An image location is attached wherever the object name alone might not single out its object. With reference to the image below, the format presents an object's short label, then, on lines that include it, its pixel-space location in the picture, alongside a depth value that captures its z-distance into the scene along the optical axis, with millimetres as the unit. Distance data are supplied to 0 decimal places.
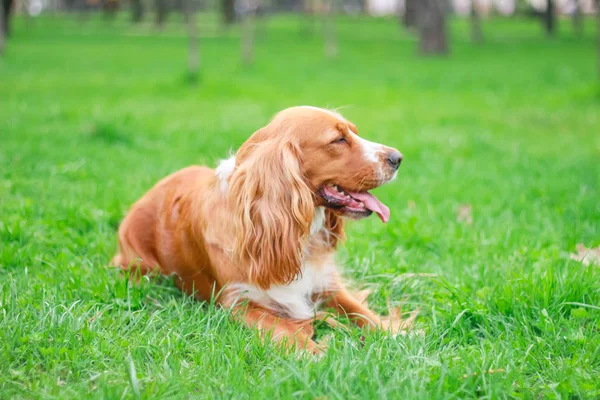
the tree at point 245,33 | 16125
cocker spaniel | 3072
